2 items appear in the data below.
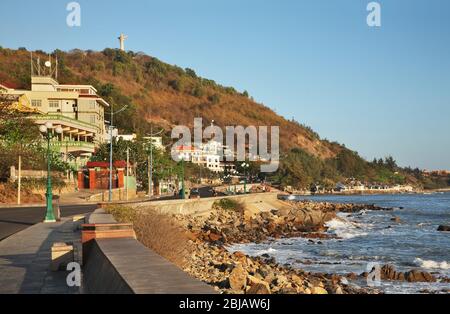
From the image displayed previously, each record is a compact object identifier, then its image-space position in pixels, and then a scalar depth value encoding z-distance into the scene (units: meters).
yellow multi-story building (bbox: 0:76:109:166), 64.25
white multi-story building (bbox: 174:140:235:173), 155.84
